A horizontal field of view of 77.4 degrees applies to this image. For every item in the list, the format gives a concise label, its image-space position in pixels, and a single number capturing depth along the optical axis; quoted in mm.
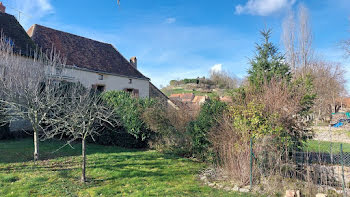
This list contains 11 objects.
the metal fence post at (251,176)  5427
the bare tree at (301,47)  26672
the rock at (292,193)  4770
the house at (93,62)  16531
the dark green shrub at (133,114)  10109
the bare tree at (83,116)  5605
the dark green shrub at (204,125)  7488
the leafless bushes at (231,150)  5785
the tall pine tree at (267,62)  9155
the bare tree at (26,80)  7188
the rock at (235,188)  5332
